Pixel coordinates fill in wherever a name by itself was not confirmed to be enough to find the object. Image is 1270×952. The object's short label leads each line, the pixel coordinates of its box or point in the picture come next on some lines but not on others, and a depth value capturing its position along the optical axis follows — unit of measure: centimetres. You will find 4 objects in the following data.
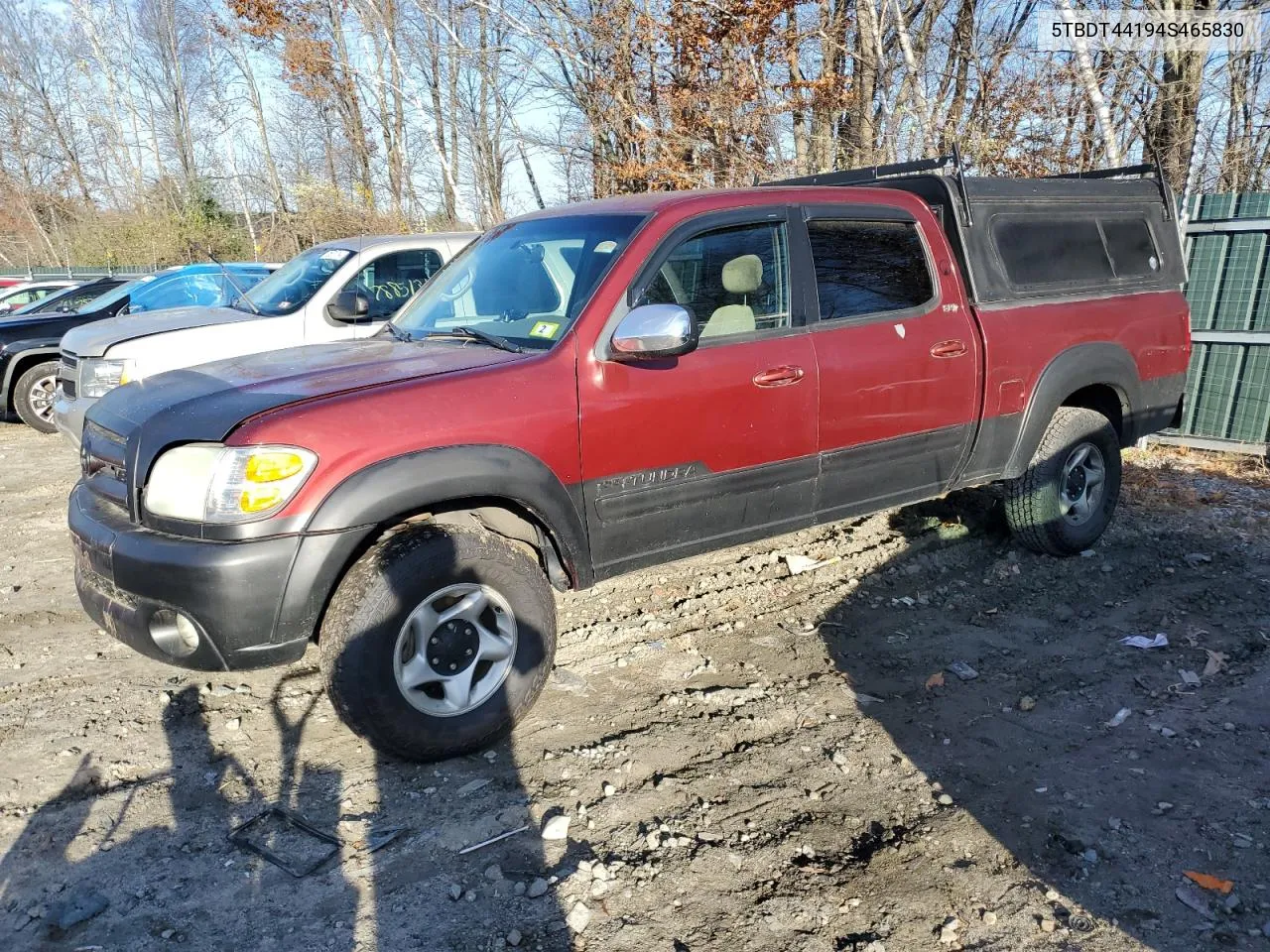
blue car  985
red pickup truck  305
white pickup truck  691
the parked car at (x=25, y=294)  1381
